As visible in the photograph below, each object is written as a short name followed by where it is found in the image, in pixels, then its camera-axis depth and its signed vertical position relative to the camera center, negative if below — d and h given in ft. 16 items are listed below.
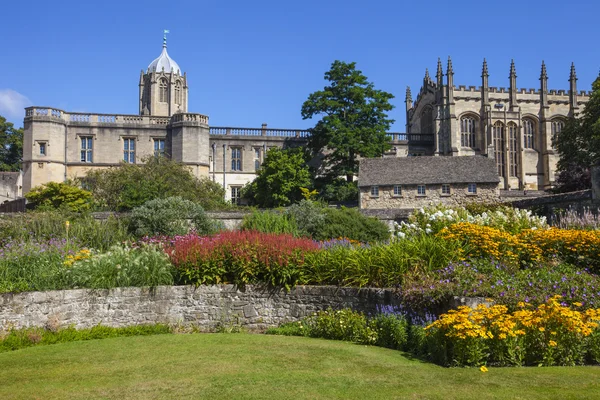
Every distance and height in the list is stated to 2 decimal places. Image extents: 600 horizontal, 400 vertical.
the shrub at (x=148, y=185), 102.32 +6.33
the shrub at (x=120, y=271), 41.91 -4.30
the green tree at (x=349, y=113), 144.05 +26.74
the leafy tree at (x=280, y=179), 136.46 +8.65
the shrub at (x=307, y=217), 69.46 -0.39
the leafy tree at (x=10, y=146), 196.44 +25.32
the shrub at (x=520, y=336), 26.94 -6.09
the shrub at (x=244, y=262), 42.78 -3.66
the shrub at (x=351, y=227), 67.82 -1.72
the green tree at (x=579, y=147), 119.03 +14.61
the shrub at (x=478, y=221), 53.16 -0.82
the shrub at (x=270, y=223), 65.10 -1.04
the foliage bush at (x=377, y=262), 39.73 -3.56
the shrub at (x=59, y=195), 119.27 +4.50
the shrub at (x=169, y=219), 70.69 -0.51
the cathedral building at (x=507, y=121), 184.85 +31.53
